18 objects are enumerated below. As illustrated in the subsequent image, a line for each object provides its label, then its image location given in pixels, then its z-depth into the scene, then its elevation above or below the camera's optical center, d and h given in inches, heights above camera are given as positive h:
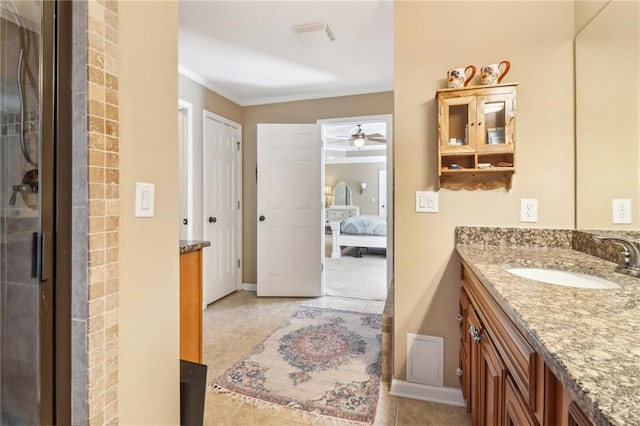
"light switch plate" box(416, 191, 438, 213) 69.9 +2.3
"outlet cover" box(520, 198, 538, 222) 65.9 +0.7
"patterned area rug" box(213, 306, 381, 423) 69.1 -42.3
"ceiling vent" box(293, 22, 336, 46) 91.7 +55.6
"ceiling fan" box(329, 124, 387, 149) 196.2 +59.1
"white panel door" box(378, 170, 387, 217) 364.2 +24.7
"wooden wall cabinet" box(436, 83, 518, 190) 62.9 +16.2
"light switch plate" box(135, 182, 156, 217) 38.4 +1.6
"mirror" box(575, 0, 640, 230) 50.6 +17.9
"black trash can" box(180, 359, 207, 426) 49.3 -29.9
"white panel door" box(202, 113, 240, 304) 132.3 +1.8
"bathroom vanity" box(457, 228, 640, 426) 18.4 -9.9
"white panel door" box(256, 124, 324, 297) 141.9 +0.6
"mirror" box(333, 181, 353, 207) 377.1 +20.7
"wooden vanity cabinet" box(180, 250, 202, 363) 63.7 -20.5
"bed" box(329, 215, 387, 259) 237.6 -17.2
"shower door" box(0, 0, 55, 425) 31.4 +0.0
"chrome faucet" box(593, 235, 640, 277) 44.6 -6.6
